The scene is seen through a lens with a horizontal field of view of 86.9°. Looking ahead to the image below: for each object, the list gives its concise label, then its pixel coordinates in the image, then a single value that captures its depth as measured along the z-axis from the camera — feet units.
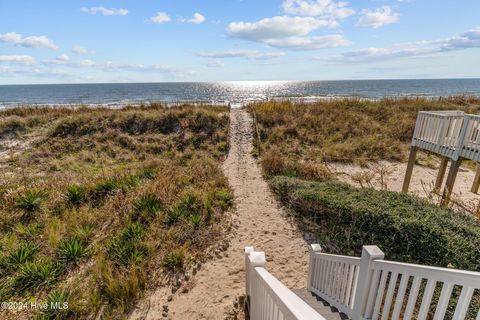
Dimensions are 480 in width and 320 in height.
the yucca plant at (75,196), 24.63
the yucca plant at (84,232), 19.08
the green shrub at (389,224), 14.58
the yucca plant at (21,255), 16.44
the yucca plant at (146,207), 21.81
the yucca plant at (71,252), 17.04
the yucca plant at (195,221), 20.78
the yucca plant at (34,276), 15.01
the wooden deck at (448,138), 23.11
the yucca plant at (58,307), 12.88
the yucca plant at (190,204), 22.89
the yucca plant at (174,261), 16.85
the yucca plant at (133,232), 18.88
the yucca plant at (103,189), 25.81
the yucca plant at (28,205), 22.44
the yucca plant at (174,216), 21.45
